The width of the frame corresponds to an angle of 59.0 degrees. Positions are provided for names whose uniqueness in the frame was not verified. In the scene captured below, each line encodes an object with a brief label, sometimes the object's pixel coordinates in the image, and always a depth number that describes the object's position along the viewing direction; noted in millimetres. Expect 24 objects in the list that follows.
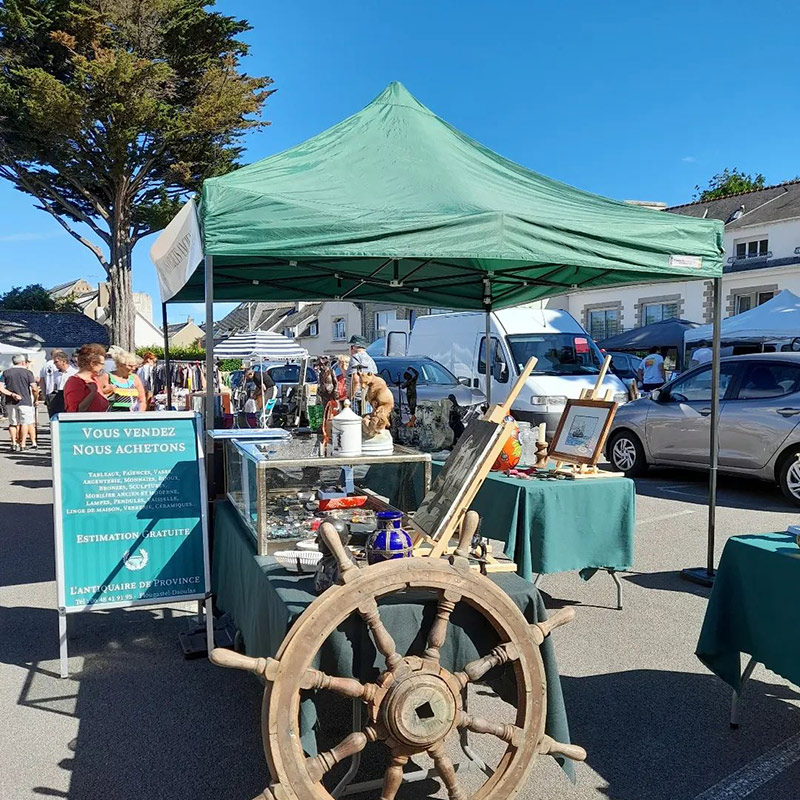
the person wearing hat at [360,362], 12727
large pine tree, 21125
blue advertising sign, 3863
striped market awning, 18781
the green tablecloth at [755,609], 2834
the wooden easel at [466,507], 2734
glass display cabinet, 3219
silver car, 8078
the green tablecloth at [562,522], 4344
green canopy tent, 3664
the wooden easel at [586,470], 4729
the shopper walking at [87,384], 5656
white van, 12062
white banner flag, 4091
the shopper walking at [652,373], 17516
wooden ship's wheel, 2104
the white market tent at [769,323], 16031
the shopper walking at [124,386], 6595
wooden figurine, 3881
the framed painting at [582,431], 4824
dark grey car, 13055
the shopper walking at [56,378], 10245
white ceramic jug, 3410
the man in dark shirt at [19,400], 12742
